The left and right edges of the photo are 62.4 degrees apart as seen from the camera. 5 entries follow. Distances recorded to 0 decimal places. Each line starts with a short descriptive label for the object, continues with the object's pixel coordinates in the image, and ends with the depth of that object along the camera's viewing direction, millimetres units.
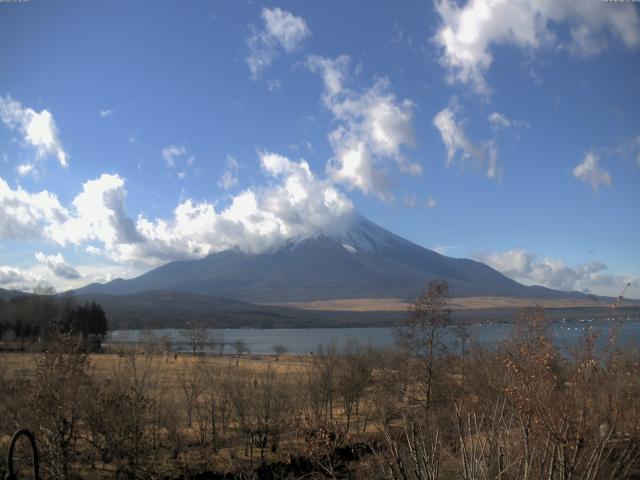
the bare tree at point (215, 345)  102838
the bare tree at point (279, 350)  86275
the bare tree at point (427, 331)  25609
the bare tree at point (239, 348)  85625
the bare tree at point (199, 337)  96225
